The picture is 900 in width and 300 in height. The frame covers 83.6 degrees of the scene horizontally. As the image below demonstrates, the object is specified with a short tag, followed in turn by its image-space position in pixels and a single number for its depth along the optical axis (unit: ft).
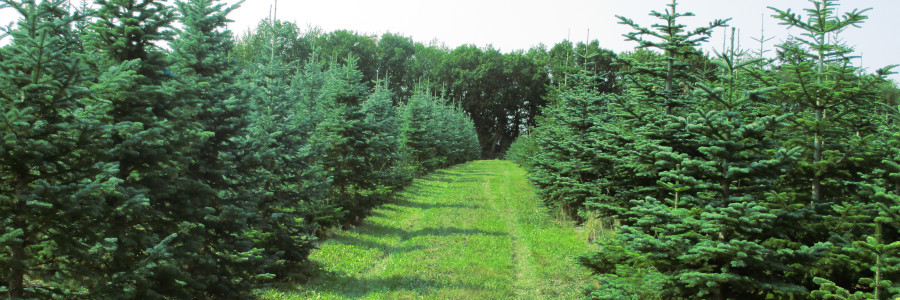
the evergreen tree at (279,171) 24.56
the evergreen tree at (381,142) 45.78
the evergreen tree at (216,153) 19.80
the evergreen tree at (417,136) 83.51
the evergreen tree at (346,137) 43.70
